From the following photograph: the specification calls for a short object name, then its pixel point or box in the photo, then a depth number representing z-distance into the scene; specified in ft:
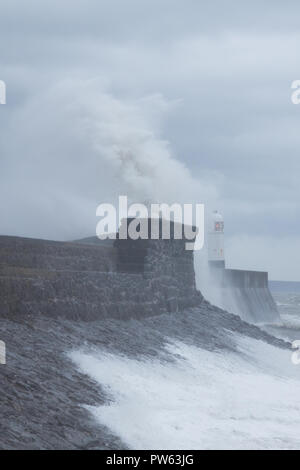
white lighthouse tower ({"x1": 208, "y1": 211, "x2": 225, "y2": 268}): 261.24
